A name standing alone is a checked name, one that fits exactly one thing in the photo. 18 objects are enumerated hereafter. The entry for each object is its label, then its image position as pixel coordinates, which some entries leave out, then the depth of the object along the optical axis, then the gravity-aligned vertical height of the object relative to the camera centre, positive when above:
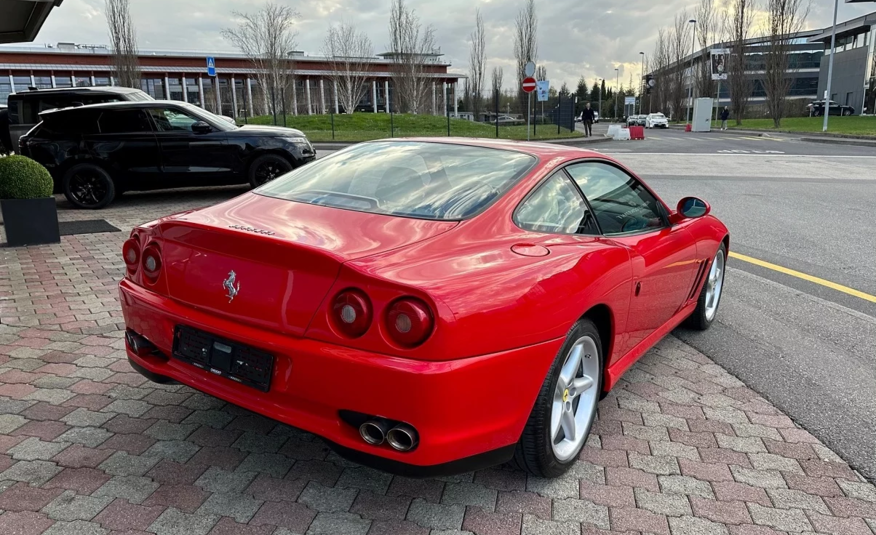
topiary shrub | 6.94 -0.48
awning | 7.90 +1.59
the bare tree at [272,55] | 34.84 +4.22
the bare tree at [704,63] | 61.00 +5.79
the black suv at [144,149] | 9.73 -0.25
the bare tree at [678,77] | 72.31 +5.34
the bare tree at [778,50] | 44.12 +4.91
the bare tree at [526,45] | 48.78 +6.33
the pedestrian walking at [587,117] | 30.76 +0.37
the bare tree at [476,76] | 55.31 +4.44
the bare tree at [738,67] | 49.91 +4.52
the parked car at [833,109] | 59.25 +0.99
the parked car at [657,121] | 56.10 +0.22
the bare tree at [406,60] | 41.97 +4.46
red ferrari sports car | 2.12 -0.65
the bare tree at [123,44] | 35.22 +4.97
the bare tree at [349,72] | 43.44 +3.94
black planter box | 6.97 -0.95
